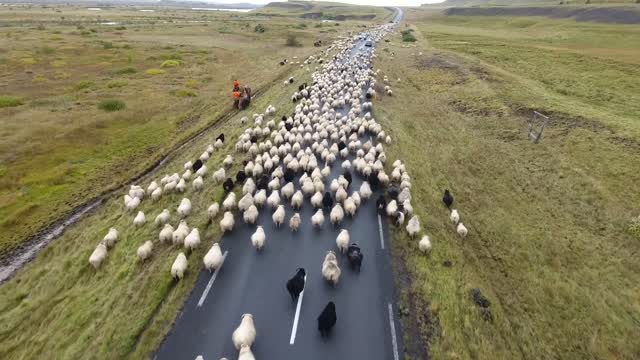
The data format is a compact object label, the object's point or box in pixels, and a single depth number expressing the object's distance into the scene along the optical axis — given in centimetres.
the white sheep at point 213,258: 1430
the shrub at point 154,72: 5150
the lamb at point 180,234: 1591
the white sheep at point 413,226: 1623
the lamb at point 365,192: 1914
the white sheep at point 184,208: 1816
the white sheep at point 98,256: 1516
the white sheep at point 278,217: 1706
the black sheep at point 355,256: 1444
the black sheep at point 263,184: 1973
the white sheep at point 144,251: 1523
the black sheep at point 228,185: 1989
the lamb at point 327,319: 1162
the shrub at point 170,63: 5636
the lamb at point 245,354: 1048
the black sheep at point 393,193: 1914
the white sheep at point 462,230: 1660
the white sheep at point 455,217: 1758
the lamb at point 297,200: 1824
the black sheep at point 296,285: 1287
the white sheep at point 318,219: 1694
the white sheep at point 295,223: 1672
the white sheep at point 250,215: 1722
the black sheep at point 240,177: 2062
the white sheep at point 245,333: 1108
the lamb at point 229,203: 1816
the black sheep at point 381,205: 1806
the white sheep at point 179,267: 1394
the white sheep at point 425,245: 1534
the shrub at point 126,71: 5175
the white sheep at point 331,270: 1361
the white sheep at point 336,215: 1714
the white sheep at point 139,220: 1762
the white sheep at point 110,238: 1623
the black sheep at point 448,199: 1889
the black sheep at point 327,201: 1822
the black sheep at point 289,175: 2066
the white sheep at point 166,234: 1619
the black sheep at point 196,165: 2259
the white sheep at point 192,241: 1556
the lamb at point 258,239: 1548
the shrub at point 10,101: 3541
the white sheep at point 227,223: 1658
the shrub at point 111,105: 3597
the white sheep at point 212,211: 1770
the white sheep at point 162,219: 1742
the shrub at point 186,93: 4168
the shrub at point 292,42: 7744
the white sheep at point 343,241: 1534
